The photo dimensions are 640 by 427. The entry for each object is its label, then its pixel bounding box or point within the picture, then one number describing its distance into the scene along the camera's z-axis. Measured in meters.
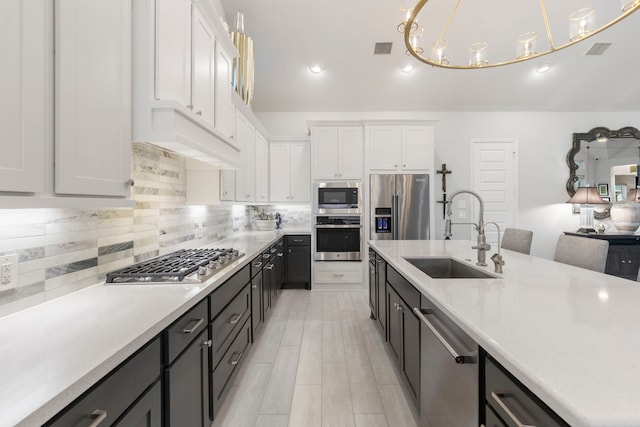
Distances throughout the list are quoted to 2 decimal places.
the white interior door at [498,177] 4.94
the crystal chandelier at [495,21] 3.31
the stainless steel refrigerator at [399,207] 4.19
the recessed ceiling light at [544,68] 4.11
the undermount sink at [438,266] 2.16
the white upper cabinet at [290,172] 4.63
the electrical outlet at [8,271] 1.01
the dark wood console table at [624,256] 4.19
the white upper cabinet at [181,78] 1.35
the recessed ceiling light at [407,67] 4.03
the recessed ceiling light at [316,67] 4.03
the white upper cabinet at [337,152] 4.33
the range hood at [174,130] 1.34
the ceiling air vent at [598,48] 3.84
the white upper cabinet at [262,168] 4.08
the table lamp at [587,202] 4.57
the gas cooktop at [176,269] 1.47
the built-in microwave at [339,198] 4.29
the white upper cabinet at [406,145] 4.29
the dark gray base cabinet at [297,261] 4.33
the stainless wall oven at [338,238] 4.28
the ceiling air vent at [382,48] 3.71
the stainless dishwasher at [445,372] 0.98
